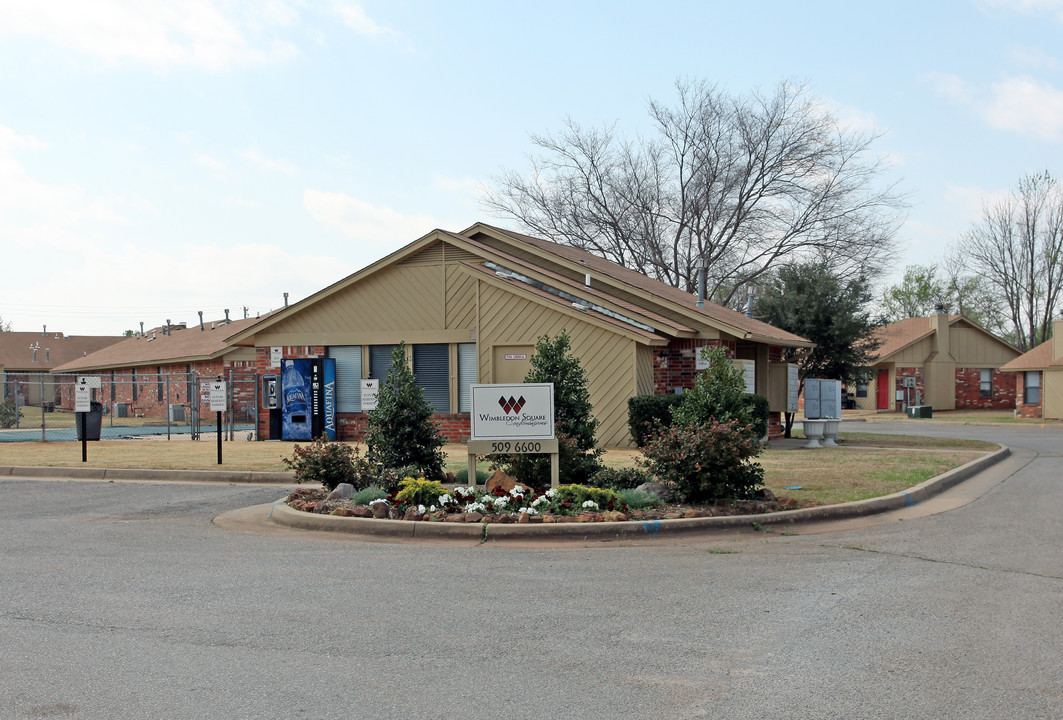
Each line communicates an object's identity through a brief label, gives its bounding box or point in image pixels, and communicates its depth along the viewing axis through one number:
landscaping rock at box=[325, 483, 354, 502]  11.15
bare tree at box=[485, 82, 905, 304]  39.69
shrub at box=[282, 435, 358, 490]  11.72
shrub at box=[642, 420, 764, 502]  10.44
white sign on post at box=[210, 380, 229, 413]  18.42
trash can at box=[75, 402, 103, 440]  21.33
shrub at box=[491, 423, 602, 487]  11.54
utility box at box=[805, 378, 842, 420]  22.84
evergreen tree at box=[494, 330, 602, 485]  11.75
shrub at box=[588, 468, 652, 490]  11.61
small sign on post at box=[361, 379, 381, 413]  20.41
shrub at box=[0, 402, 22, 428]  32.80
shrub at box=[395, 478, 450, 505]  10.36
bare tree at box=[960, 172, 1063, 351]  52.47
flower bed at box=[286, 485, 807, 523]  9.71
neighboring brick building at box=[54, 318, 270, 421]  35.34
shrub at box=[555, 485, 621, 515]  10.17
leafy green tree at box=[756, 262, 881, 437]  28.70
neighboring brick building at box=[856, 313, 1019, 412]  47.44
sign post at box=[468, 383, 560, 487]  10.90
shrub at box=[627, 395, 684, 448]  18.95
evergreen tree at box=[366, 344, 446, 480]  12.29
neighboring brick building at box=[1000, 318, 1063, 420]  39.22
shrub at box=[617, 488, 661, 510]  10.41
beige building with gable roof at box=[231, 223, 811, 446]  20.66
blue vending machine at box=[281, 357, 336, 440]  23.53
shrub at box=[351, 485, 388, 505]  10.75
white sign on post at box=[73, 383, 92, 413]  18.41
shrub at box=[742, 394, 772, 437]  20.26
